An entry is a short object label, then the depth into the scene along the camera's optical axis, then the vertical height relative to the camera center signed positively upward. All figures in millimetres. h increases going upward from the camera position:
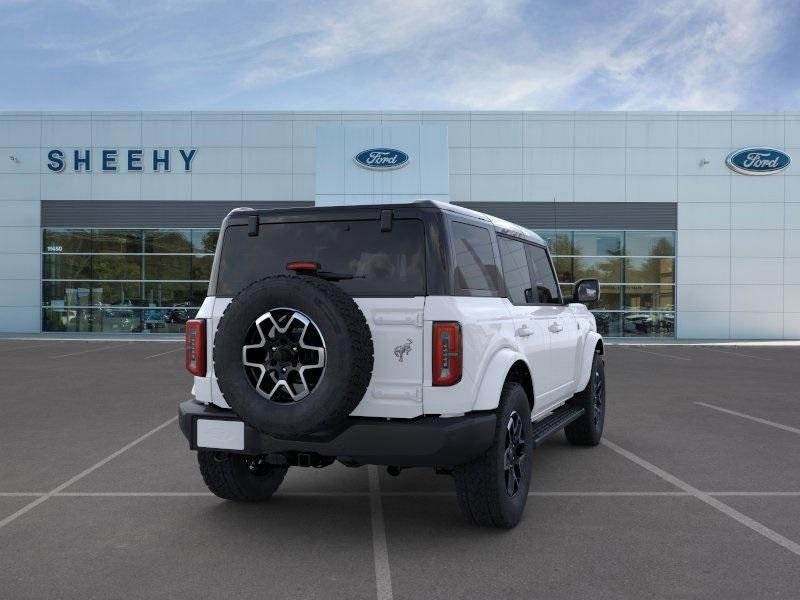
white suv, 3779 -331
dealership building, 27734 +4120
